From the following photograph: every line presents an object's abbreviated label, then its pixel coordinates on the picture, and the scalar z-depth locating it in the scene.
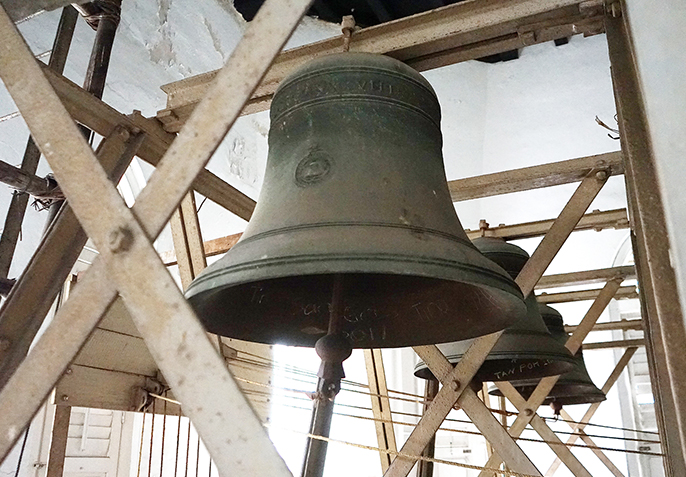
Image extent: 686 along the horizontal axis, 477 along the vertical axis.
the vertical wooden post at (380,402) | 2.25
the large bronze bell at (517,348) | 1.66
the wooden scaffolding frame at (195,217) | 0.66
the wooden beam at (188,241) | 1.63
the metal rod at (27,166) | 1.63
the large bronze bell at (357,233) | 0.90
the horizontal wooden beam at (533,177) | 1.85
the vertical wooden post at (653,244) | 0.66
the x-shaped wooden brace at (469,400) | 1.73
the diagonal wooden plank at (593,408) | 4.09
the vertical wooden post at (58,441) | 1.64
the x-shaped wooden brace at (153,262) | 0.64
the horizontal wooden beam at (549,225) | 2.27
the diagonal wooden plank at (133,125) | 1.30
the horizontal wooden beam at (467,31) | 1.20
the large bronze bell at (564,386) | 2.40
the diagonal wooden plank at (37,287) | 1.12
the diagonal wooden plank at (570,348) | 2.74
